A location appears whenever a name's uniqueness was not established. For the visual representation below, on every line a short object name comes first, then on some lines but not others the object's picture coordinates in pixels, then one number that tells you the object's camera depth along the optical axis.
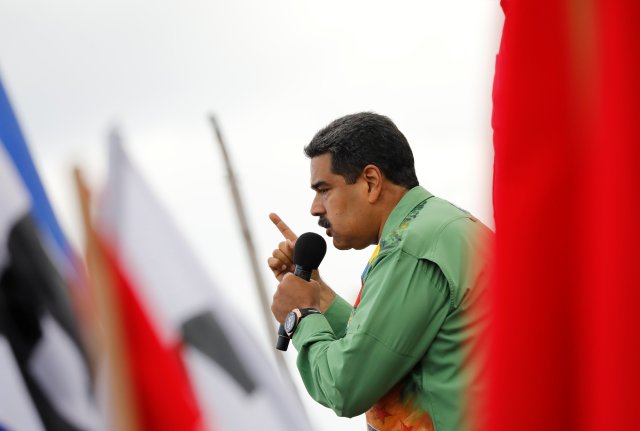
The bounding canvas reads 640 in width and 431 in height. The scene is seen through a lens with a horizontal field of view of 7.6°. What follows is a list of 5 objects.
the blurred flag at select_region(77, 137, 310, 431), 7.86
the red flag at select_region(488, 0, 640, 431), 5.20
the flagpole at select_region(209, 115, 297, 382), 18.43
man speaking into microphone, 8.43
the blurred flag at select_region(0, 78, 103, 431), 7.90
